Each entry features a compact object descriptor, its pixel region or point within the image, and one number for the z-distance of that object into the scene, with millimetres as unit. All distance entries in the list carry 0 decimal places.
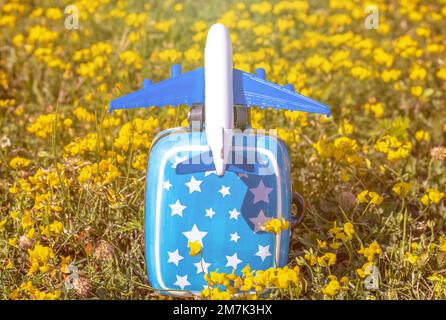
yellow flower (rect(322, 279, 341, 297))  2082
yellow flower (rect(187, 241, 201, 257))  2102
